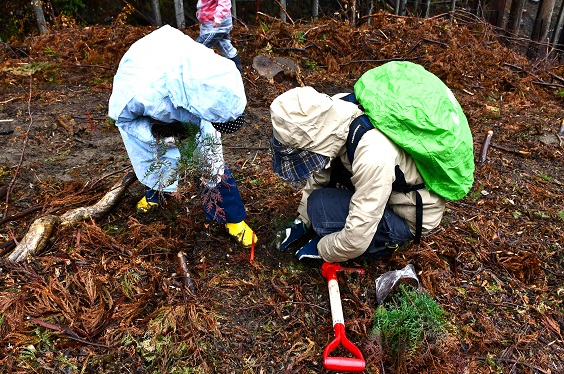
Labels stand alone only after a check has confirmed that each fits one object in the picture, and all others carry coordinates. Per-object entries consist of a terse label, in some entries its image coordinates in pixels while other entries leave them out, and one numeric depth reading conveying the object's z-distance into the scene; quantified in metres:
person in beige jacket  2.23
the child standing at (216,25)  5.27
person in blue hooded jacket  2.28
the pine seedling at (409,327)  2.29
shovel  2.21
